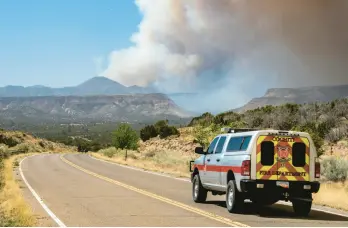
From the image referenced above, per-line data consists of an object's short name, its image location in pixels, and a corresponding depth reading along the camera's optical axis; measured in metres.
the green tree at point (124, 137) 74.69
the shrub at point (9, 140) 110.88
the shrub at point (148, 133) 106.50
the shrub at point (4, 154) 60.20
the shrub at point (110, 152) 76.81
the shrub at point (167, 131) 100.31
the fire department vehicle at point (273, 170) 15.59
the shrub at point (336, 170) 26.53
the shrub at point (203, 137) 50.86
